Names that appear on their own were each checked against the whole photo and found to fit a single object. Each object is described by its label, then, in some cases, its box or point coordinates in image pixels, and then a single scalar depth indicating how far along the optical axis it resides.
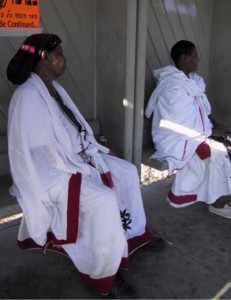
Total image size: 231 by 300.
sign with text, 3.00
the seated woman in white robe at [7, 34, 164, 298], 2.44
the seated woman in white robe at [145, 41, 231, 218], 3.44
